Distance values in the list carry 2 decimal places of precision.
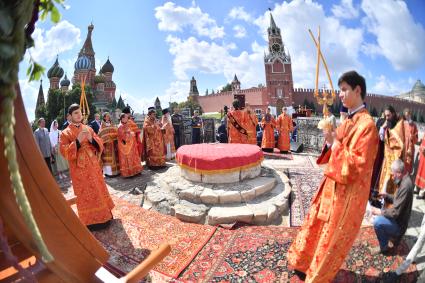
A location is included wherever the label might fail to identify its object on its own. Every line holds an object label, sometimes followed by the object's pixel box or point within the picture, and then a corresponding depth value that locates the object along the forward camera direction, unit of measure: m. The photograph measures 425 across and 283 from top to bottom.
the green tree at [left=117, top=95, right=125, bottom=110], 45.57
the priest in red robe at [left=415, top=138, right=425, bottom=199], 5.21
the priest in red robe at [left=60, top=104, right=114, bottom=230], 3.77
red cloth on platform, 5.04
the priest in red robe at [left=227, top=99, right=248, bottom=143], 8.96
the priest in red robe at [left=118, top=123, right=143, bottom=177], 6.90
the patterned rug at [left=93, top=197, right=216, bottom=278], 3.10
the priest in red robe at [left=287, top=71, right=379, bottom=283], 2.10
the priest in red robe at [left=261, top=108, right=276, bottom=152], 9.99
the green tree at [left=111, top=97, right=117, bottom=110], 44.13
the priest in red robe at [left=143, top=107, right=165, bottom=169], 7.86
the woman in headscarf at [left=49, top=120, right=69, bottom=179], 7.75
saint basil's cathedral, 44.44
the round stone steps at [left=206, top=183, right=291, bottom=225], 4.08
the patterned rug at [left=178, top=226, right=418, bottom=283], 2.73
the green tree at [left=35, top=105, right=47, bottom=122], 35.83
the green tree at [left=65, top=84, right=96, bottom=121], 32.81
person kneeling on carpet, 2.87
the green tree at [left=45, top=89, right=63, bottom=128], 33.41
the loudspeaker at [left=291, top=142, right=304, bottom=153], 10.12
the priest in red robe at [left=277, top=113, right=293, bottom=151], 9.79
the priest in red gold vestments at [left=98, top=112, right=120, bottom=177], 7.01
